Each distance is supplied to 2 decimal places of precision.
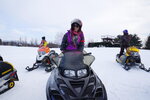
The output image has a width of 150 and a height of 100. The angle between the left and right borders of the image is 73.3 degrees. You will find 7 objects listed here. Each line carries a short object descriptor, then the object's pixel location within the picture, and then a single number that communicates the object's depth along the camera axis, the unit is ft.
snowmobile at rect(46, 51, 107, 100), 5.13
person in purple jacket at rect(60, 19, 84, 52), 8.24
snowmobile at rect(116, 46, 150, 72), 15.53
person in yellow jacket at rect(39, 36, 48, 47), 20.44
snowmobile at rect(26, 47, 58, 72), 16.20
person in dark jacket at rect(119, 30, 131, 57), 18.13
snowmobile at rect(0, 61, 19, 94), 8.82
